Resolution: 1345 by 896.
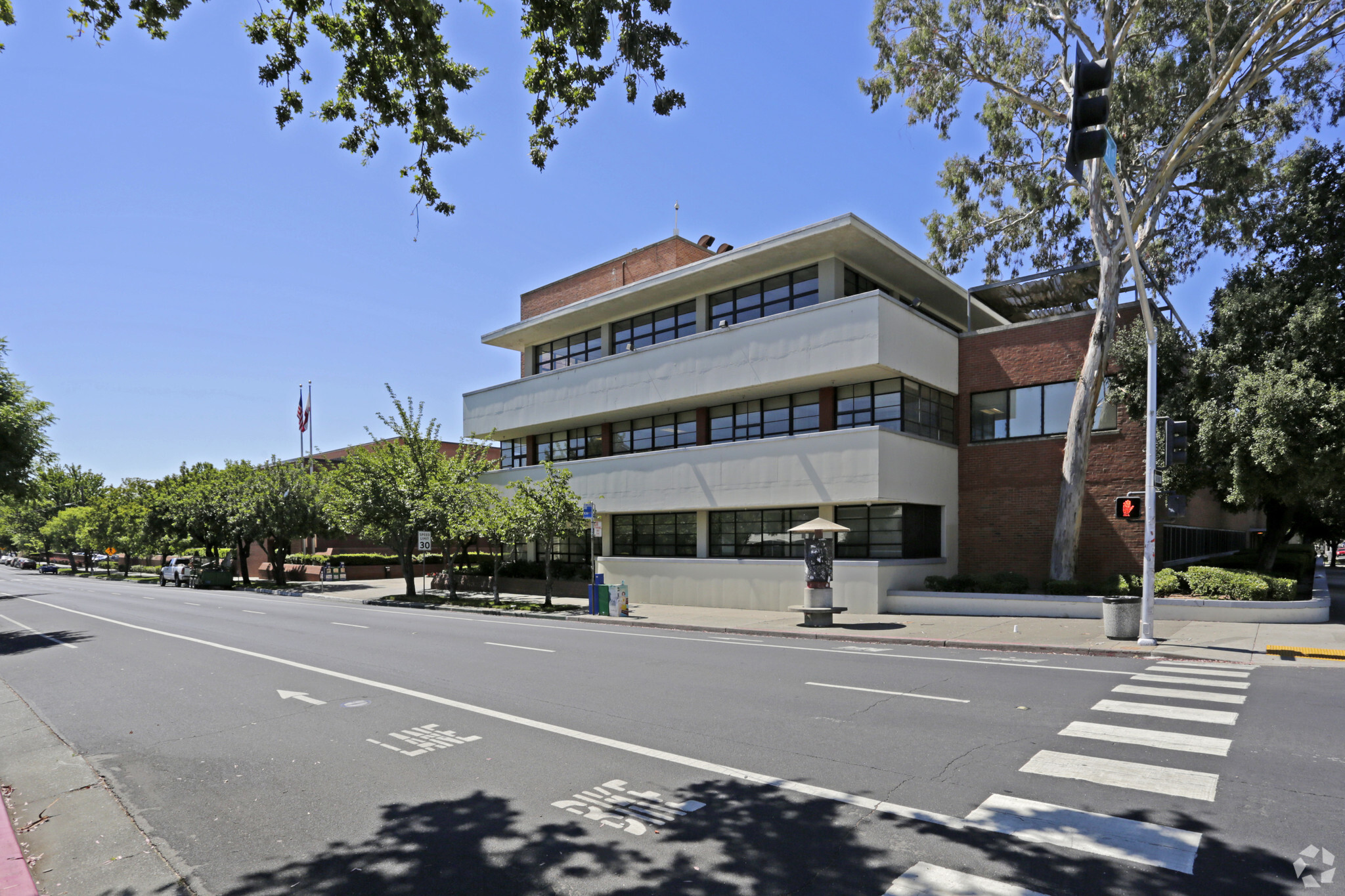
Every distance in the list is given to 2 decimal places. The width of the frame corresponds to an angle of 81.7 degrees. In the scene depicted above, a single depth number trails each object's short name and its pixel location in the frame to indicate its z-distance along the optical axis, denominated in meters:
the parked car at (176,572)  47.16
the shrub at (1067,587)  20.83
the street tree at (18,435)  19.97
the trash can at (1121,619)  15.52
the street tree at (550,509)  25.50
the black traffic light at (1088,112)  8.46
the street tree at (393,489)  31.59
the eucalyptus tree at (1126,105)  21.02
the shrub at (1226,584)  18.70
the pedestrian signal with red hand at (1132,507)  15.23
